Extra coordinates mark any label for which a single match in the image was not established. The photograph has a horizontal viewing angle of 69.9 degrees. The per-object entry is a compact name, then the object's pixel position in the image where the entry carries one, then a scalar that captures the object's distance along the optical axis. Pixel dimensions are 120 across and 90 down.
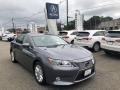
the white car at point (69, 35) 7.02
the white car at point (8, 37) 13.76
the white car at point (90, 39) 5.35
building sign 7.07
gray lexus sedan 2.13
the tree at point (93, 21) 48.68
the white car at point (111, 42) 4.03
